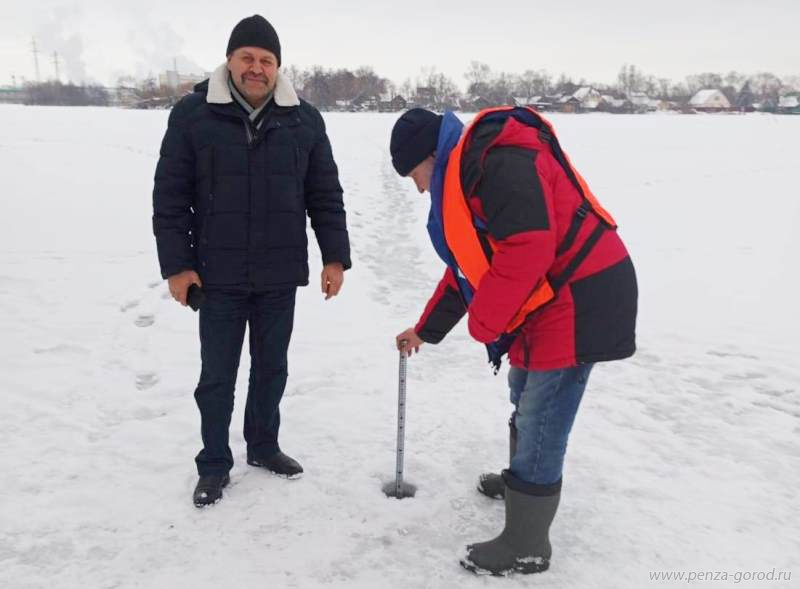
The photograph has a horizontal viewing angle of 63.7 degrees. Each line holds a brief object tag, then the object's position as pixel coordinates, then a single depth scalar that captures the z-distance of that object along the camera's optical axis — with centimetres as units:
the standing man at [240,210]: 304
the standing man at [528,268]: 228
